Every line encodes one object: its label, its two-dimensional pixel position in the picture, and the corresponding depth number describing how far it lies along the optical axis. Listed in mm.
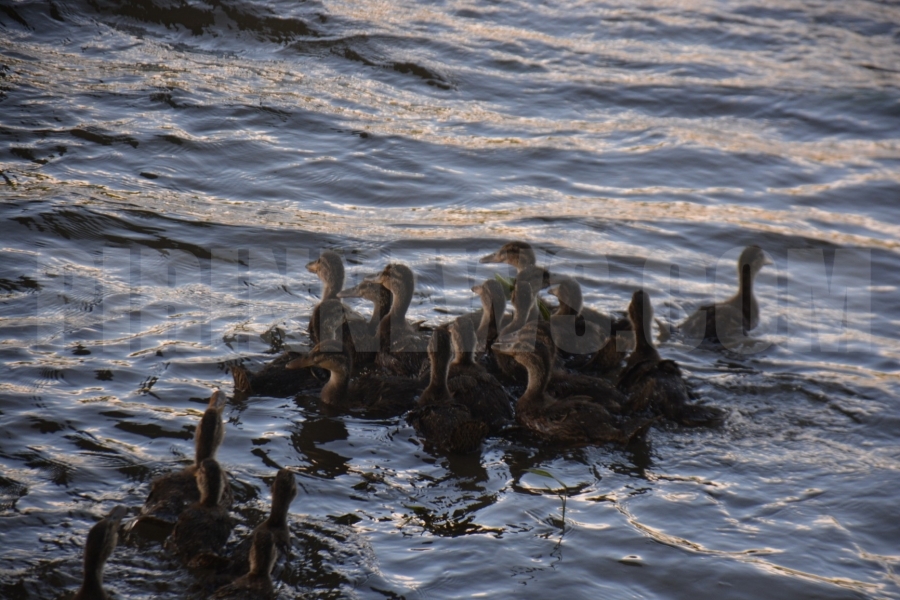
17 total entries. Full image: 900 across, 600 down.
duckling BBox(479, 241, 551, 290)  15984
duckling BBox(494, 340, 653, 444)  12508
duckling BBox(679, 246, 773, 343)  15969
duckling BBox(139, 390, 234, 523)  9859
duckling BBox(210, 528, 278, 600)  8727
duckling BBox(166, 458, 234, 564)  9367
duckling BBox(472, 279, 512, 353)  15102
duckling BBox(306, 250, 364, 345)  15797
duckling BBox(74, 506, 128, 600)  8259
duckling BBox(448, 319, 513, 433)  13016
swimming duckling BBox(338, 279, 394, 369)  14666
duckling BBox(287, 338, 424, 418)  13102
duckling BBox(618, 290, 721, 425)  13055
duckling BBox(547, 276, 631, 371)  14984
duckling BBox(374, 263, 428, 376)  14297
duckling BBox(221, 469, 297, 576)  9312
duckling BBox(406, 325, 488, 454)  11992
